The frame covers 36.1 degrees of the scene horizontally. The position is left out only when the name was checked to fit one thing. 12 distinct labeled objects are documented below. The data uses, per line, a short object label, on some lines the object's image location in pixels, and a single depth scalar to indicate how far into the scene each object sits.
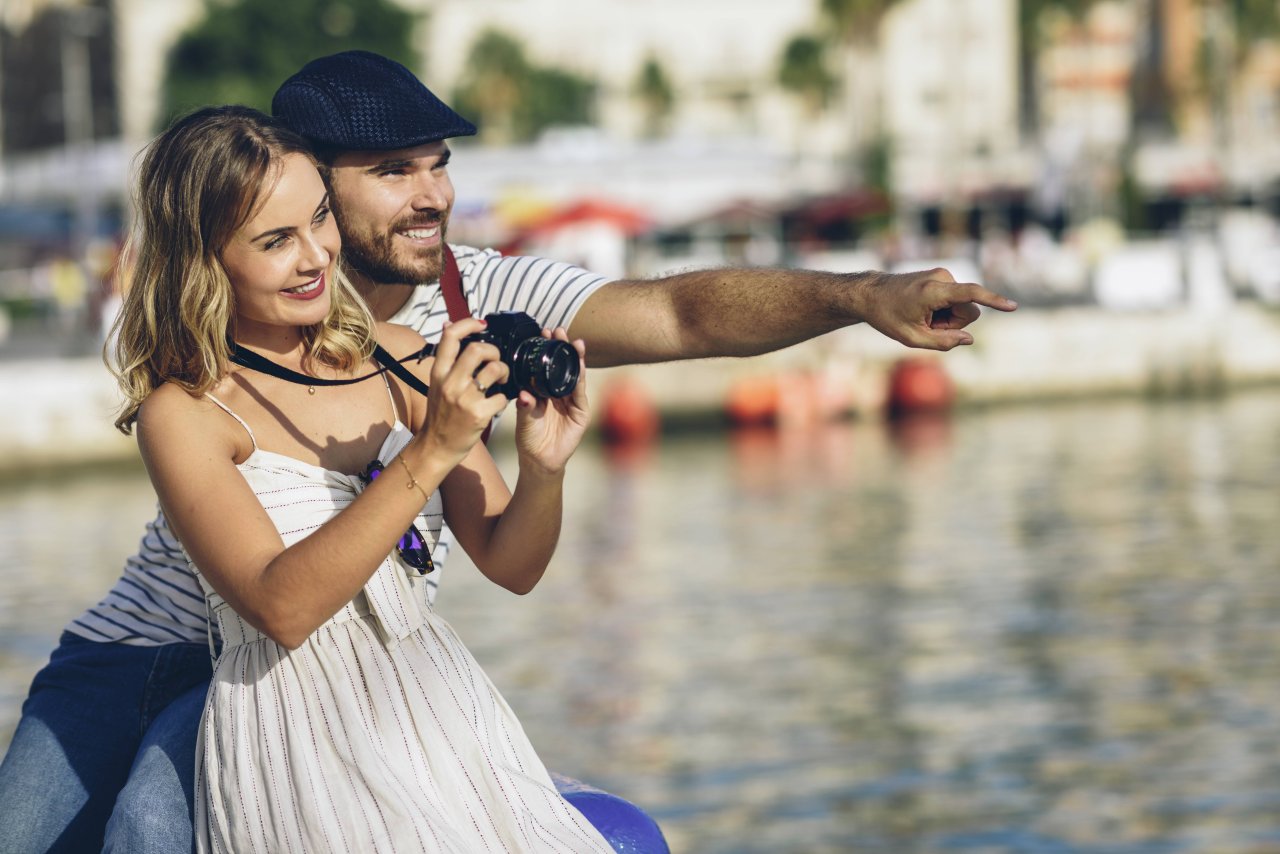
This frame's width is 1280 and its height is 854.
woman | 3.07
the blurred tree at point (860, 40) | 74.94
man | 3.69
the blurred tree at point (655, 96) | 96.94
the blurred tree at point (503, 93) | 87.12
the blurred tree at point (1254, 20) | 79.06
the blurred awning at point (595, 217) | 36.09
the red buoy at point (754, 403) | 29.50
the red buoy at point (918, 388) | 30.22
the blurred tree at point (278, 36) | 74.94
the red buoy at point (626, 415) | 28.14
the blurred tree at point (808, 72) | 93.69
